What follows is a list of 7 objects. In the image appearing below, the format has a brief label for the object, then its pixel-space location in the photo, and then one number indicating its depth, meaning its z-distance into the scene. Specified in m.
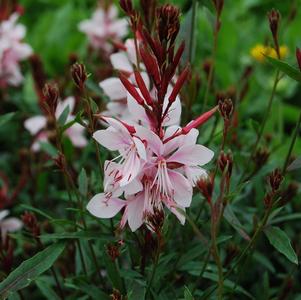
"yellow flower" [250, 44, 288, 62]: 0.78
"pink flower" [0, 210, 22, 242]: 0.51
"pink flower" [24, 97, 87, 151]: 0.58
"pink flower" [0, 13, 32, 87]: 0.63
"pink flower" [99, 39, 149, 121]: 0.45
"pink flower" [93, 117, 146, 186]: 0.35
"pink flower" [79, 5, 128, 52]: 0.72
